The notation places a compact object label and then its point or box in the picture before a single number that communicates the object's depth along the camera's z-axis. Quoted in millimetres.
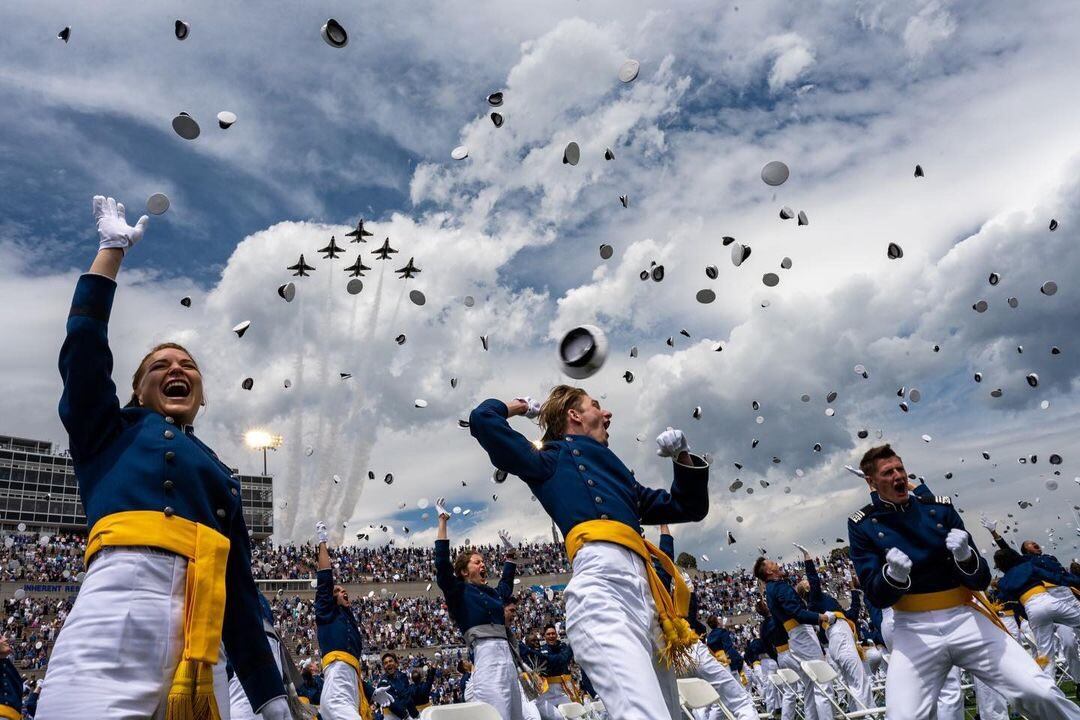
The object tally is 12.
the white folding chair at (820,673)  11008
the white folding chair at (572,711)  11375
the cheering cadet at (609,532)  3766
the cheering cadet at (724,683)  10078
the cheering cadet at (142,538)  2605
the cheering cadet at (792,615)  13234
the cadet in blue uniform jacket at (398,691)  13094
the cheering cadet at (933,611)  5195
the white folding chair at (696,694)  8523
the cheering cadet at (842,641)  12902
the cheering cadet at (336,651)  9516
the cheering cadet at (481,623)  9625
